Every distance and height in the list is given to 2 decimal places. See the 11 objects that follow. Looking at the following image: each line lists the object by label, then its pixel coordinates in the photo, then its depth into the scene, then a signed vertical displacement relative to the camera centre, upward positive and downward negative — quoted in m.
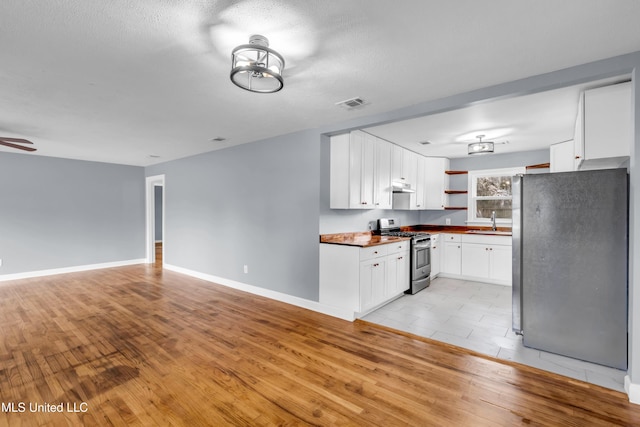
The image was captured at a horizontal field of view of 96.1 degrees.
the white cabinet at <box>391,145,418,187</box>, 5.02 +0.82
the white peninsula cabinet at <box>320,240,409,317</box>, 3.61 -0.88
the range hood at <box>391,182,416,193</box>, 5.01 +0.41
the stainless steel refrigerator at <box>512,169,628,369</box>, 2.48 -0.50
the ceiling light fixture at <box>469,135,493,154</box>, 4.45 +0.98
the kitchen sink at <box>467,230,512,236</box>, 5.27 -0.43
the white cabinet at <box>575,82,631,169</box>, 2.33 +0.71
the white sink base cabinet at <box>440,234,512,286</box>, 5.11 -0.90
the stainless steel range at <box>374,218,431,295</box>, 4.66 -0.76
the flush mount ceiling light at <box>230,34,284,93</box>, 1.87 +1.01
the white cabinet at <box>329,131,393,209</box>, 4.03 +0.57
